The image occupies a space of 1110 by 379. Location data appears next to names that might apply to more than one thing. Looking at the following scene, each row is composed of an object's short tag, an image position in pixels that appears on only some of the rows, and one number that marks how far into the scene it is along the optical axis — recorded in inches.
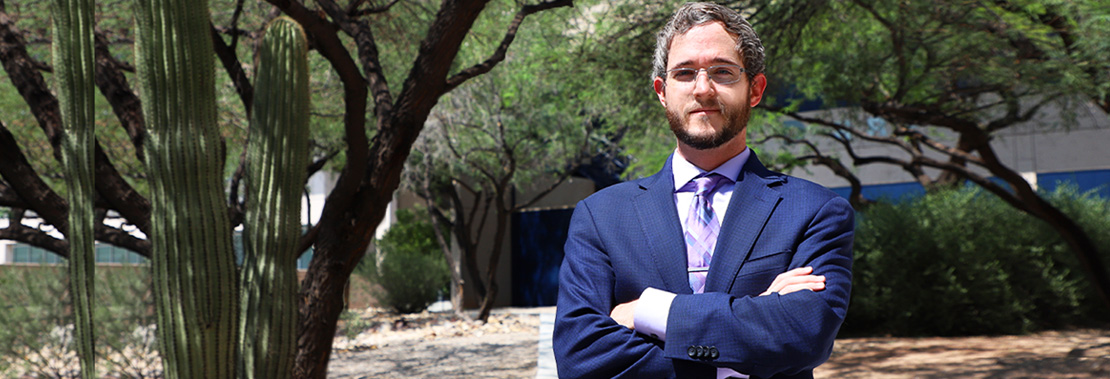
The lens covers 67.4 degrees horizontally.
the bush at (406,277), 750.5
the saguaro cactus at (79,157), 176.1
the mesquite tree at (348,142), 233.6
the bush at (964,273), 472.4
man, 61.2
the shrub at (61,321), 331.9
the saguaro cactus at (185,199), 183.9
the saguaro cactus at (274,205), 201.3
